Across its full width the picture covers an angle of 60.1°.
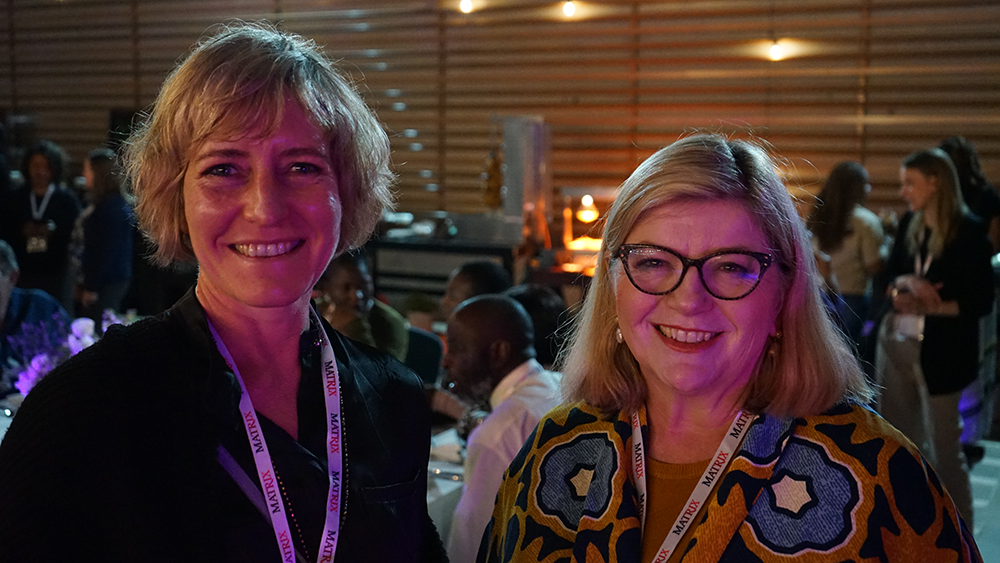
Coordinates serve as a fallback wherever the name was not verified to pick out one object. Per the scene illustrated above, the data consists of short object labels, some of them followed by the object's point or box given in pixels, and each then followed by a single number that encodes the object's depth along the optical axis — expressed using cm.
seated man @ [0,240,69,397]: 351
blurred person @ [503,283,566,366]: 410
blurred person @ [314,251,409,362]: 423
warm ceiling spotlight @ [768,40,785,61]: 801
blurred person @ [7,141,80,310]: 670
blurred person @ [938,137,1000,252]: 536
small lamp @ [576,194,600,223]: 750
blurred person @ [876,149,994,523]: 437
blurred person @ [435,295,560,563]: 263
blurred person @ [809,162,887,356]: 562
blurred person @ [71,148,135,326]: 616
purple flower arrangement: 328
